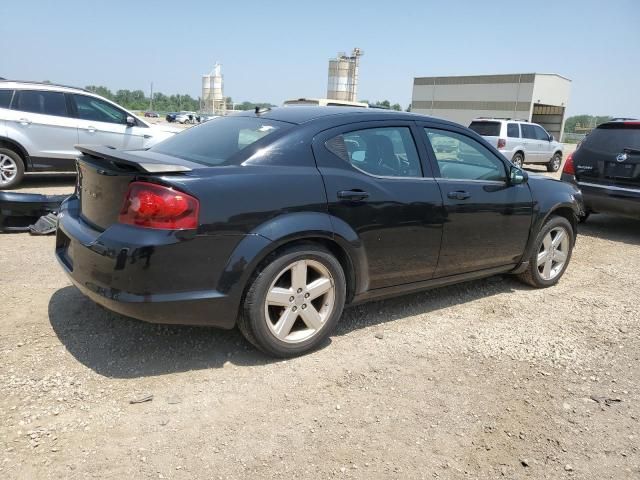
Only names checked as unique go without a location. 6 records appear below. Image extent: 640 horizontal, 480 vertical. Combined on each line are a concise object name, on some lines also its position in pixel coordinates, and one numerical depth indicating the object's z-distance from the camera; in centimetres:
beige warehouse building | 5388
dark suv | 717
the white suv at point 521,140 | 1647
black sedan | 282
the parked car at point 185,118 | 6528
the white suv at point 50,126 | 823
